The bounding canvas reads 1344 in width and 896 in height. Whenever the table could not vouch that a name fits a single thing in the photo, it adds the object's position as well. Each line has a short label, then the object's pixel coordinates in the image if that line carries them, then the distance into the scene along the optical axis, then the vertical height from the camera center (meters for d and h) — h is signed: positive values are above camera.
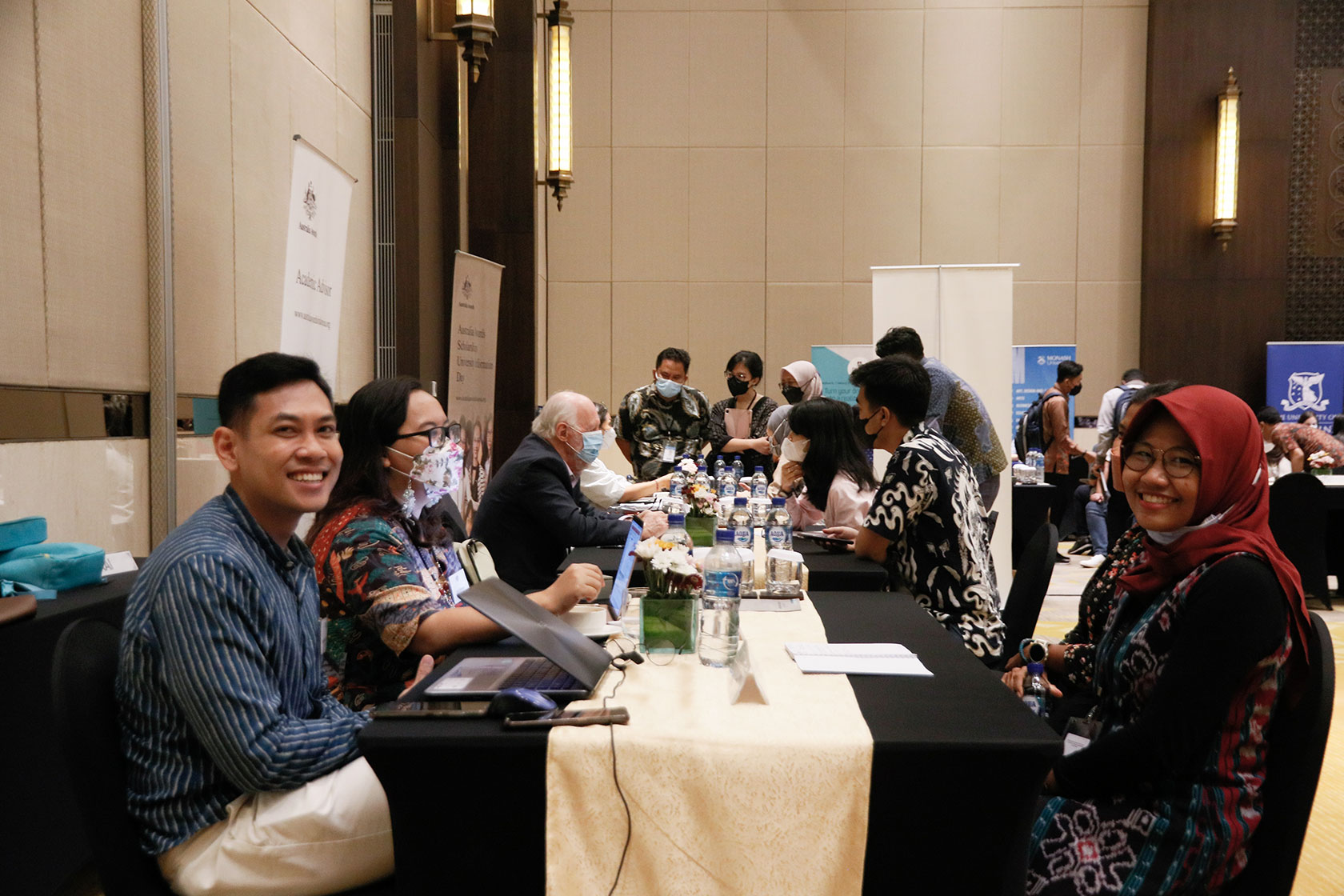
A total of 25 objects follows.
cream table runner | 1.48 -0.63
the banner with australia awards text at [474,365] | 5.48 +0.16
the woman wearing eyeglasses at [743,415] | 6.88 -0.15
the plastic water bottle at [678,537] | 2.09 -0.32
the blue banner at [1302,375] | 9.00 +0.21
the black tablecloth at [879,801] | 1.47 -0.62
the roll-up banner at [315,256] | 3.46 +0.50
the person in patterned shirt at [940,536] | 2.79 -0.41
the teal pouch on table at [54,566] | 2.23 -0.41
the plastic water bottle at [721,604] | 1.96 -0.44
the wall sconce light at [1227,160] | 8.95 +2.15
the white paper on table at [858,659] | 1.85 -0.52
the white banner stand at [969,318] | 6.25 +0.50
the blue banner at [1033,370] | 9.22 +0.25
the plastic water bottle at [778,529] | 3.18 -0.44
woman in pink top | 3.99 -0.28
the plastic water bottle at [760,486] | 4.86 -0.47
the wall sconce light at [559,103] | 6.27 +1.93
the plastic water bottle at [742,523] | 3.37 -0.46
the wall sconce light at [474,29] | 4.74 +1.76
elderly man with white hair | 3.52 -0.42
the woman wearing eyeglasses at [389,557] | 2.00 -0.35
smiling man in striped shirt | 1.42 -0.53
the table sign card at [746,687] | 1.67 -0.50
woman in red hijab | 1.54 -0.46
